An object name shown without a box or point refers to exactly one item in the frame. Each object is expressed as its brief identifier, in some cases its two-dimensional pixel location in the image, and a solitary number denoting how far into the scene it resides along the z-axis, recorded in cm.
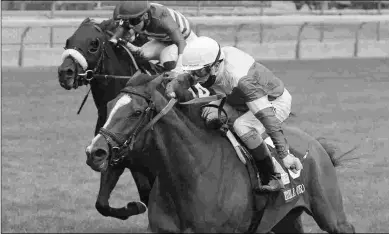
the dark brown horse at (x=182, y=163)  1106
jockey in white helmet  1174
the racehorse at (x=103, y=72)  1479
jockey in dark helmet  1588
